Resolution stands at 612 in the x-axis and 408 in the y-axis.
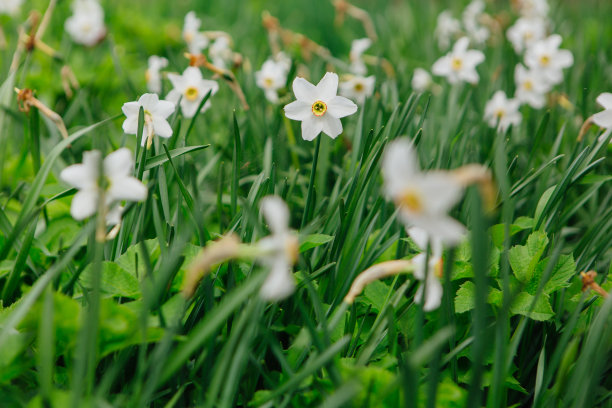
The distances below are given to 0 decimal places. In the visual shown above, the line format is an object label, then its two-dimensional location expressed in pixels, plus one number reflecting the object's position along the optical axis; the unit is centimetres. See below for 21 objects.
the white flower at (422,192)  58
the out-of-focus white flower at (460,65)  228
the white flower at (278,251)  64
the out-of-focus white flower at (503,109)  213
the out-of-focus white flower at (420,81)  272
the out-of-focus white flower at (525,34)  291
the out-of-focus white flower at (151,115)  123
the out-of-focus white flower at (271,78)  213
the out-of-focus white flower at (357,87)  215
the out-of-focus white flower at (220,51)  259
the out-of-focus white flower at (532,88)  231
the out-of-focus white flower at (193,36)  253
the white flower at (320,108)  122
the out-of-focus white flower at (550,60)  235
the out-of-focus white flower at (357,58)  270
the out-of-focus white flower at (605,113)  128
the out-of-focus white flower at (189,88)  161
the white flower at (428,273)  87
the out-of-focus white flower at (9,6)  320
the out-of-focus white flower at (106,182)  80
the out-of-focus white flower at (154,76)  214
